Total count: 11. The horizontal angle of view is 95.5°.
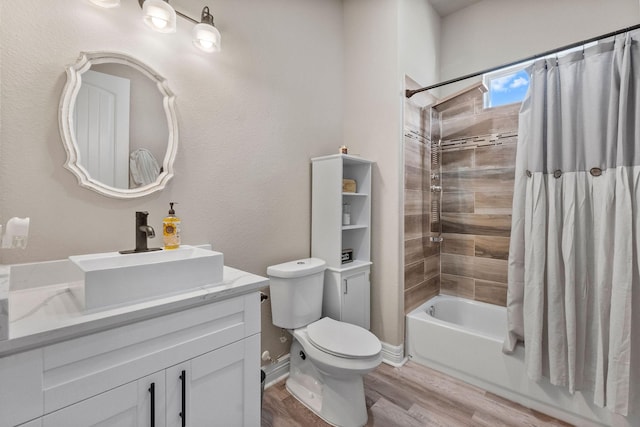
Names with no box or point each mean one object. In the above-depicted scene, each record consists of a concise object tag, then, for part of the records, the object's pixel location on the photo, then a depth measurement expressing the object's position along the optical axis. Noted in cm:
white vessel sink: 92
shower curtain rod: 151
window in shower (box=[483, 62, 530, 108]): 241
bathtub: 163
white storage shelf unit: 208
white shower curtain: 148
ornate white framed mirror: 121
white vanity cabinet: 79
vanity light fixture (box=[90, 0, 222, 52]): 131
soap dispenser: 137
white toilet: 156
